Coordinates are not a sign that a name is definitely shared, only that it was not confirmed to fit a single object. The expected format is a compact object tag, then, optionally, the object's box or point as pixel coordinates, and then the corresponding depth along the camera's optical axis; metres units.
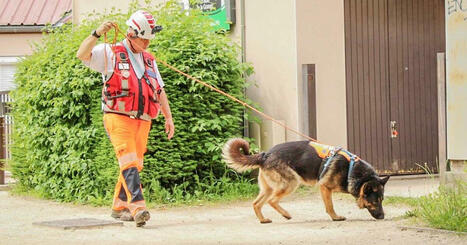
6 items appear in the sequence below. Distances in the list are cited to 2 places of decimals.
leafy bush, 17.87
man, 13.93
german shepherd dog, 14.35
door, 19.92
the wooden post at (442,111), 14.71
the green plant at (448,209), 12.15
